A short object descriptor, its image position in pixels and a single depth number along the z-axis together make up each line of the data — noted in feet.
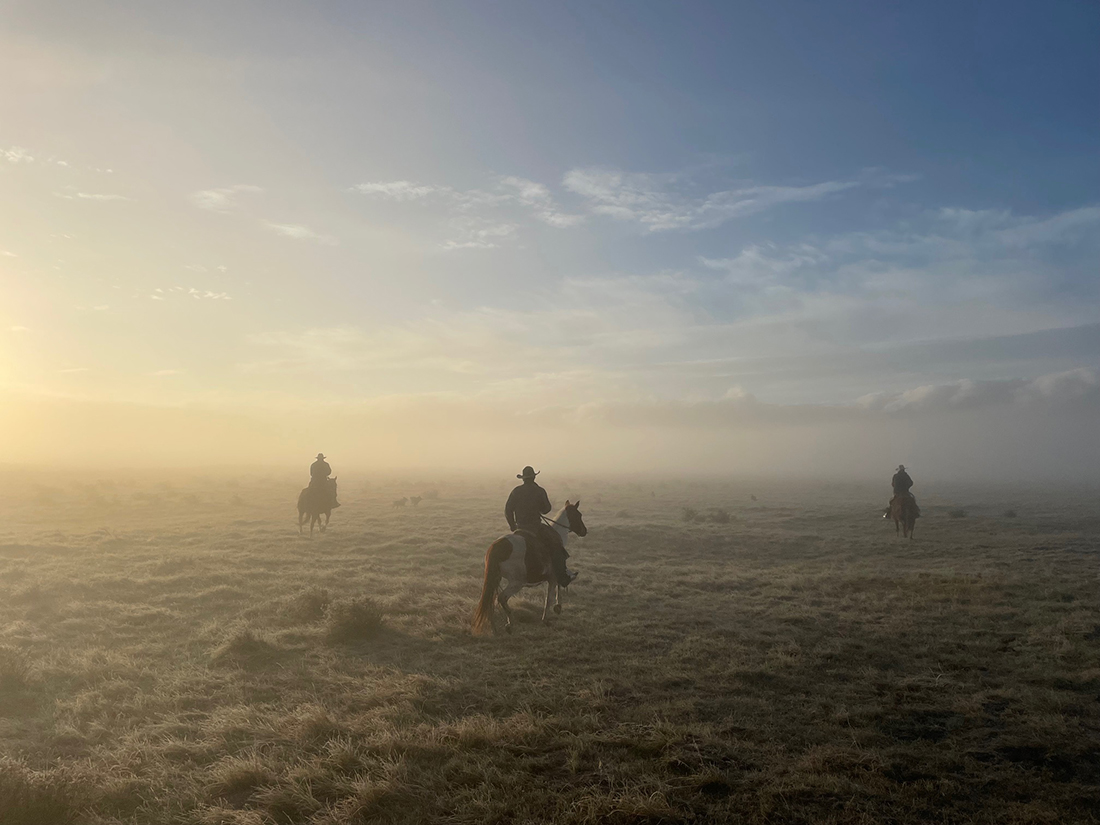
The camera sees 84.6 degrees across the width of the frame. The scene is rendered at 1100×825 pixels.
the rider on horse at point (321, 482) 82.23
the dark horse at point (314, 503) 81.51
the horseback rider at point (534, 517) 38.68
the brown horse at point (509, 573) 34.45
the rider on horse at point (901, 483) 83.93
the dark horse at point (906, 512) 83.20
